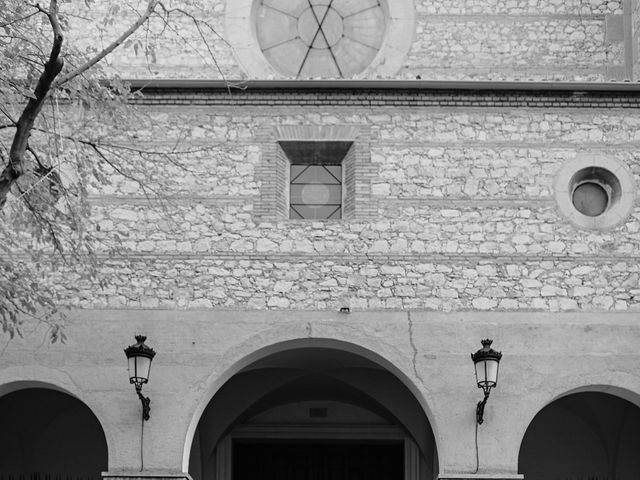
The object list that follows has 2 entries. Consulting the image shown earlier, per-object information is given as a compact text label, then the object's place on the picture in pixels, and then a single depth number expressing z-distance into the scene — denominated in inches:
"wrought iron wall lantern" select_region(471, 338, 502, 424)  530.5
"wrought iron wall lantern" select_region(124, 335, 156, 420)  534.0
